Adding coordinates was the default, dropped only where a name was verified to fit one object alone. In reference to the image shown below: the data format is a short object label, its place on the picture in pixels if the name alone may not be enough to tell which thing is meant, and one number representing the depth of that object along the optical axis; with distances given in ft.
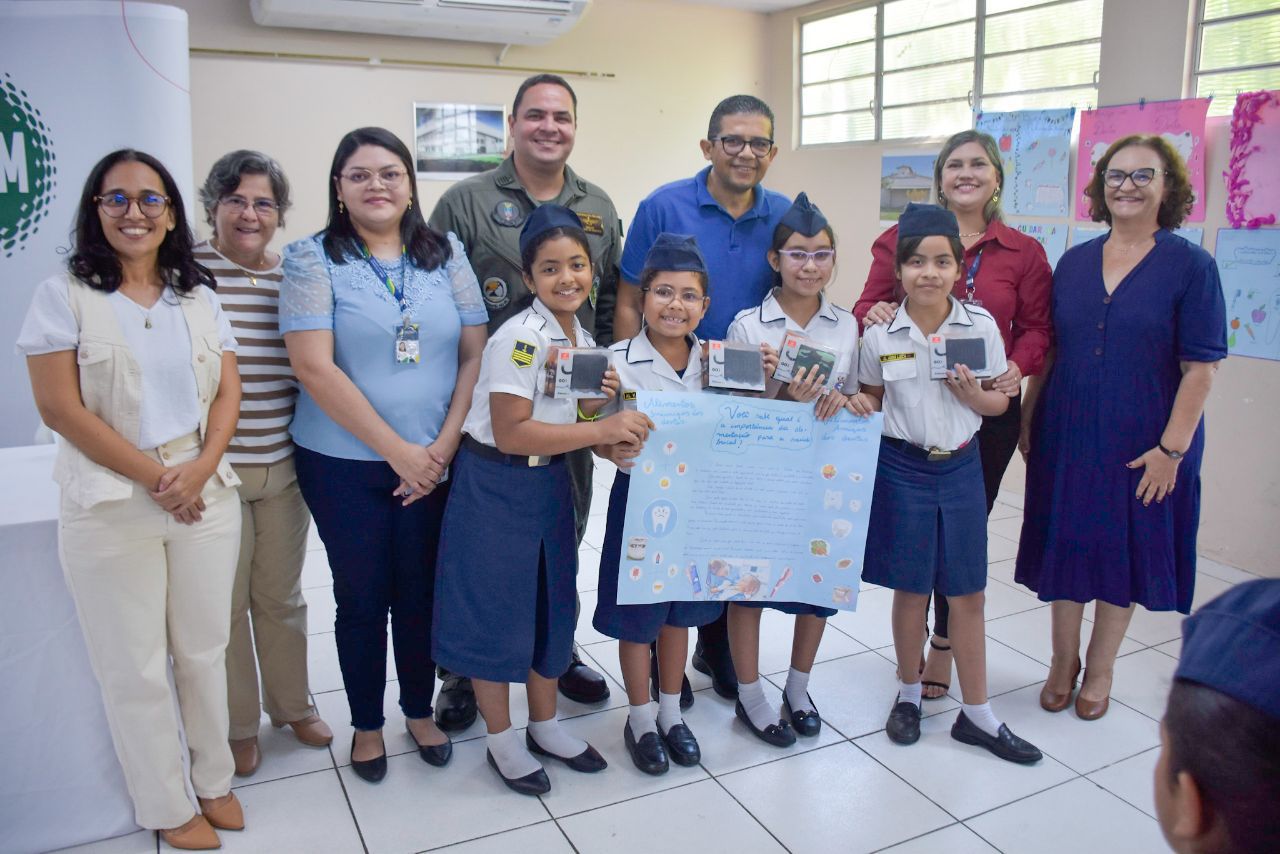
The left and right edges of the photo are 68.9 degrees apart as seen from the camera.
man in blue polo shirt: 8.26
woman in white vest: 6.20
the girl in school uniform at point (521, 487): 7.06
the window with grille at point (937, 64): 15.67
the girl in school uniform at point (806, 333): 7.73
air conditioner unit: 16.20
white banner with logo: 10.84
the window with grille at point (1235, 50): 12.42
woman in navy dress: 8.26
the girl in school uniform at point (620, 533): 7.41
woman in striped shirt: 7.43
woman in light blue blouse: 7.06
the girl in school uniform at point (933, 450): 7.79
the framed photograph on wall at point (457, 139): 18.75
